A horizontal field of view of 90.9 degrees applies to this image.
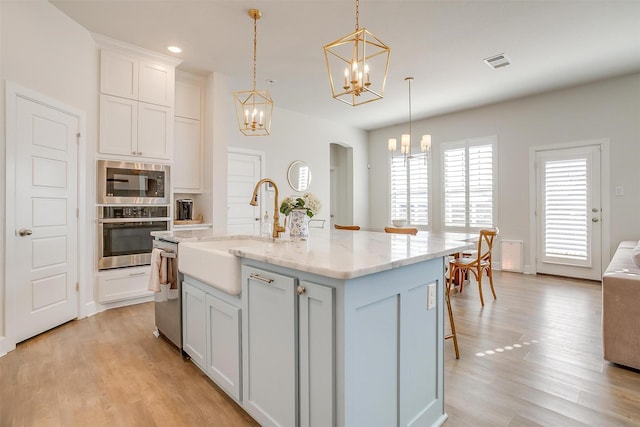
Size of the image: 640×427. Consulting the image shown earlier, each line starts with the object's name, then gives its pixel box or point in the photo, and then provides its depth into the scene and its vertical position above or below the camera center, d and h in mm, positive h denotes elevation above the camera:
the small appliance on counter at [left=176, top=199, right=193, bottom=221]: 4445 +50
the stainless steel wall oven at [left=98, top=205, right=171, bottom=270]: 3529 -225
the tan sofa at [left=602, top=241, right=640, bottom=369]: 2199 -744
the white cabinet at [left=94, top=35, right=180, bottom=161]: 3547 +1331
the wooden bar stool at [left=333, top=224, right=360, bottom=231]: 4404 -213
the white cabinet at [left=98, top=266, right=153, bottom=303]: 3516 -826
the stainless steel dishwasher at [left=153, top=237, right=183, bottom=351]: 2383 -740
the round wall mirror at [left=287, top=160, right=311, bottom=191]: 6059 +737
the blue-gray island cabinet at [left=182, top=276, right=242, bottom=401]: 1750 -759
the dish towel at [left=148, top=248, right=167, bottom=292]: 2465 -465
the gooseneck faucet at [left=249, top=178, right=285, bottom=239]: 2141 -86
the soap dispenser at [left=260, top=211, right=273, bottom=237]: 2396 -121
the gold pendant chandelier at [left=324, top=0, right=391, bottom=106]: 1889 +1932
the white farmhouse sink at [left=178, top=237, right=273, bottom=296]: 1701 -301
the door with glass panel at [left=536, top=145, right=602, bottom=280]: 4734 +18
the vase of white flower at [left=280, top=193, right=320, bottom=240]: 2236 -23
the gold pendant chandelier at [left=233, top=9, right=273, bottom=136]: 2930 +1879
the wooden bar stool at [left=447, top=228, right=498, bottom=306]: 3725 -623
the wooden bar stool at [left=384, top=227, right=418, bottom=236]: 3520 -202
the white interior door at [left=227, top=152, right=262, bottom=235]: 5207 +406
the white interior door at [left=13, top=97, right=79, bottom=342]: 2684 -57
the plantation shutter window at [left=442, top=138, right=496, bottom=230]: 5801 +567
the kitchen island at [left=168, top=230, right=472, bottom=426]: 1196 -540
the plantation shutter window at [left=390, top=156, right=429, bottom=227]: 6672 +489
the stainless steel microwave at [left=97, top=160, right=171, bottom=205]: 3527 +347
